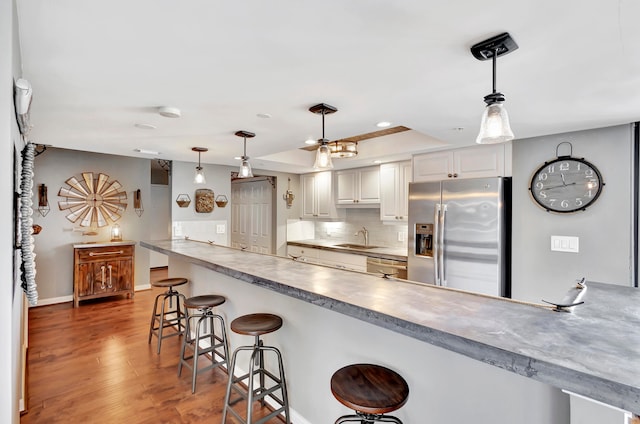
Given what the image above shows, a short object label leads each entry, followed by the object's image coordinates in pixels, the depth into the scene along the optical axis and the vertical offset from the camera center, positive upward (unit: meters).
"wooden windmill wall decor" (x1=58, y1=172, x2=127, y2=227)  4.86 +0.19
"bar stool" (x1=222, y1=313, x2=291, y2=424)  1.94 -0.96
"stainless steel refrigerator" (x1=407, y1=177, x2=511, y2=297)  3.24 -0.22
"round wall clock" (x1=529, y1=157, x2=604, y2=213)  2.79 +0.25
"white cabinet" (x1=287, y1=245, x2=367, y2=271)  4.51 -0.68
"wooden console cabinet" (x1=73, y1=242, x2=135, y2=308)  4.66 -0.86
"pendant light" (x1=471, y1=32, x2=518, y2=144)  1.37 +0.44
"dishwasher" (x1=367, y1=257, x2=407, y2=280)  4.05 -0.69
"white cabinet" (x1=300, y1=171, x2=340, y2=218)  5.38 +0.28
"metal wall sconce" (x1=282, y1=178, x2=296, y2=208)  5.85 +0.29
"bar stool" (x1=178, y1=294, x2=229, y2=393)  2.54 -1.10
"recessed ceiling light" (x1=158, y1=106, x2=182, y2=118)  2.31 +0.72
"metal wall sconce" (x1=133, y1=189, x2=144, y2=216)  5.40 +0.19
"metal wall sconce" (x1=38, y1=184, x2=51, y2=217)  4.57 +0.16
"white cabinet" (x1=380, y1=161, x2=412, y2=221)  4.23 +0.30
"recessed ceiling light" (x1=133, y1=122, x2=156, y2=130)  2.77 +0.75
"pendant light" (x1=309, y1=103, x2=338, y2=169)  2.26 +0.45
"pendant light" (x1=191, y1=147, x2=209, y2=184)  3.64 +0.46
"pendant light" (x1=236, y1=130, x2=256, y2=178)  3.08 +0.45
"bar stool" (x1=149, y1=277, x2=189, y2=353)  3.15 -1.01
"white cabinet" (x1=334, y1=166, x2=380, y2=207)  4.71 +0.39
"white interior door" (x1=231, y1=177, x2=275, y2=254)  5.99 -0.04
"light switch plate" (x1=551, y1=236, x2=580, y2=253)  2.89 -0.28
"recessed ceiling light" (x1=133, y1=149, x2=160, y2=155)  3.92 +0.75
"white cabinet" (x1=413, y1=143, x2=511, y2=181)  3.27 +0.54
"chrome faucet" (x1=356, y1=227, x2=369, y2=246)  5.14 -0.36
